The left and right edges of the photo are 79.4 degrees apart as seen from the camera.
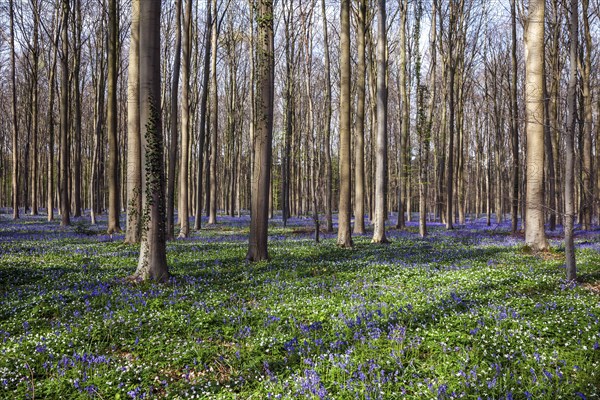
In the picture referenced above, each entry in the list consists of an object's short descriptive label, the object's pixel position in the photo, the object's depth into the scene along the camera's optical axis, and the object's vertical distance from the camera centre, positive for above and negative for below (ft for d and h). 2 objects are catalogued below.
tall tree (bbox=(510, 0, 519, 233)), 67.01 +19.16
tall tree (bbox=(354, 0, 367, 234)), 56.04 +15.07
